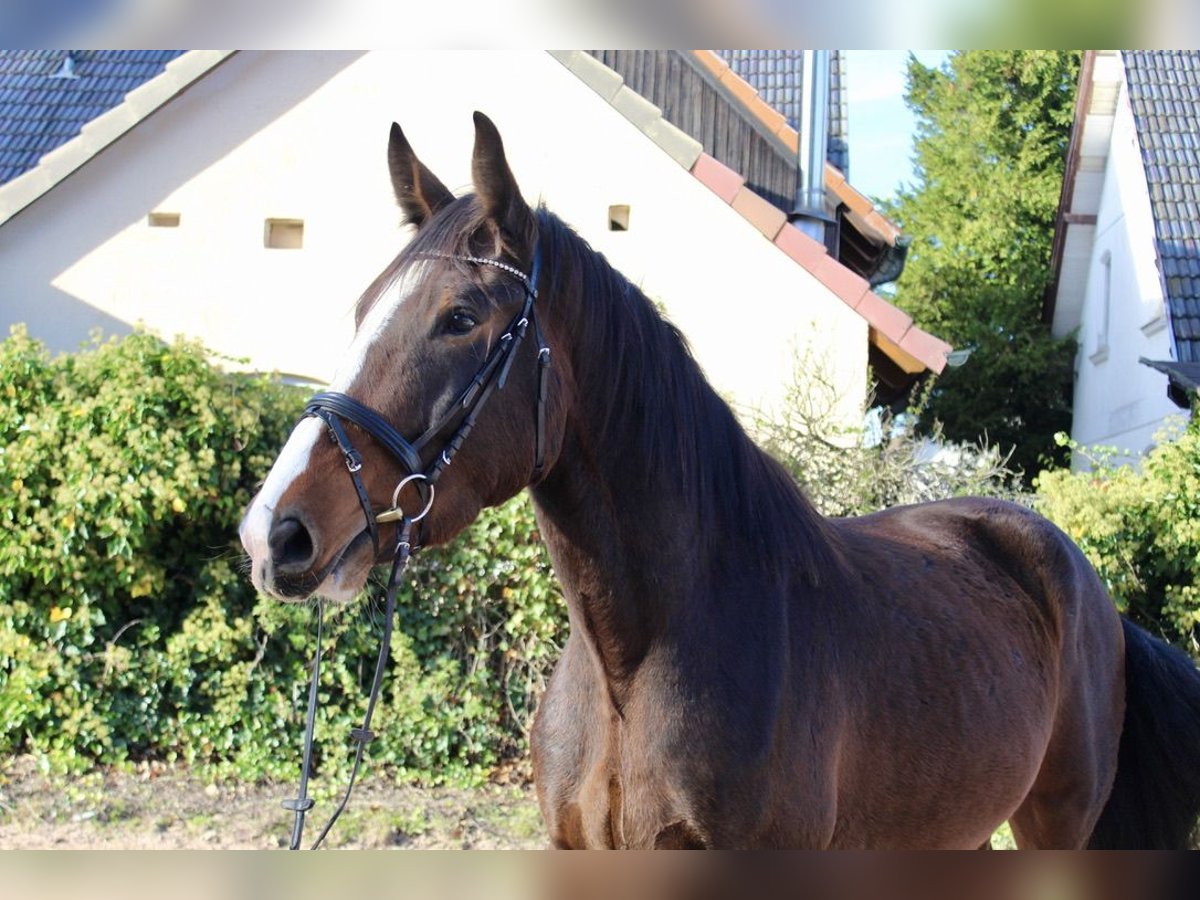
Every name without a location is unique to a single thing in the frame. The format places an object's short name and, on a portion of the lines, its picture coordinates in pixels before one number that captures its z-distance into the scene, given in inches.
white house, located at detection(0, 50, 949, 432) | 425.1
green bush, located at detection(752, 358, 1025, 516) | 321.1
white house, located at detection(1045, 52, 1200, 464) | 554.6
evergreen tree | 813.9
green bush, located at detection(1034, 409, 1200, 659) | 274.8
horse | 86.7
